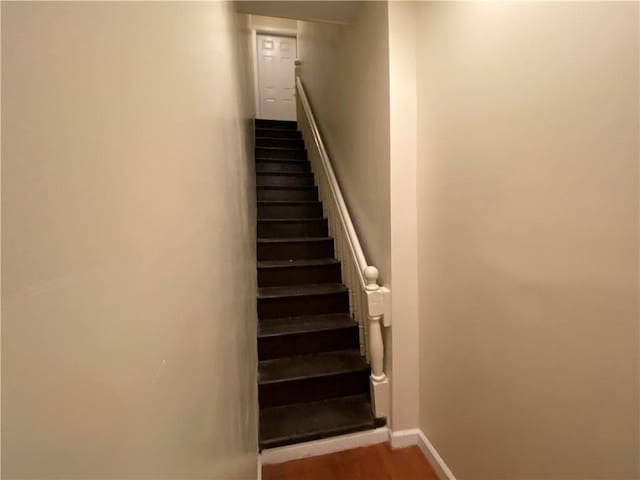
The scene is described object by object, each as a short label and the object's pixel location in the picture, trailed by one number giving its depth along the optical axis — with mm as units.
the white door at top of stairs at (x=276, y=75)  4527
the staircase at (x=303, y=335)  1621
